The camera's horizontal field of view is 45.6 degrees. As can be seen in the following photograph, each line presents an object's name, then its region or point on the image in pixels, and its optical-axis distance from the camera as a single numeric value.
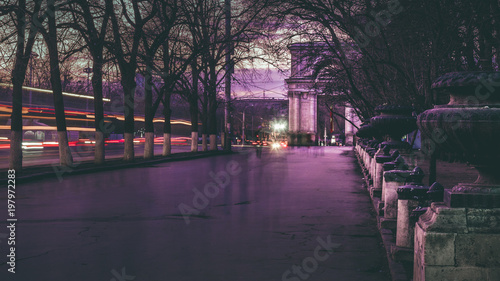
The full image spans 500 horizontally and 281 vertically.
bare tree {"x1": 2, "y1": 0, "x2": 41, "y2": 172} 19.50
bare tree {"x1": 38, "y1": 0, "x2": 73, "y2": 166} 22.11
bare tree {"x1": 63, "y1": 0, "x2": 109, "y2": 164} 23.92
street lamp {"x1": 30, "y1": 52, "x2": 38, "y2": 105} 20.68
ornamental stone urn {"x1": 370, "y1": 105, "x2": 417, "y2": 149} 12.91
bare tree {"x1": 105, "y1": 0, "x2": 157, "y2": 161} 26.35
